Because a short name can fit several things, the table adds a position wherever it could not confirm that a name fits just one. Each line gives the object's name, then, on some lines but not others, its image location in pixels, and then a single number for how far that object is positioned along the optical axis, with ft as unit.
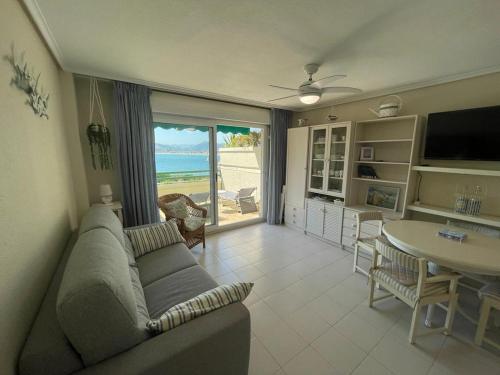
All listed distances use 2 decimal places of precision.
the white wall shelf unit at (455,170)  6.57
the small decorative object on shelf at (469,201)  7.14
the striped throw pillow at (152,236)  6.88
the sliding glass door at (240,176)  14.96
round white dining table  4.81
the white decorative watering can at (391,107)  8.80
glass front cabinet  10.59
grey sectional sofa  2.67
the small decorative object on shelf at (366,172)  10.19
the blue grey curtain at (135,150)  8.58
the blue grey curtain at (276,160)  13.23
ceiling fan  6.54
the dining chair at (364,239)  8.09
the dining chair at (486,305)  5.00
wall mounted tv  6.93
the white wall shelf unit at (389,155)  8.62
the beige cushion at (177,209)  9.66
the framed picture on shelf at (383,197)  9.72
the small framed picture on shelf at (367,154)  10.20
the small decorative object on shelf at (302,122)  12.62
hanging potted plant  8.38
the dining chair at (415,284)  4.93
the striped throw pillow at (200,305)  3.32
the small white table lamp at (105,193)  8.34
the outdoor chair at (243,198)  16.24
